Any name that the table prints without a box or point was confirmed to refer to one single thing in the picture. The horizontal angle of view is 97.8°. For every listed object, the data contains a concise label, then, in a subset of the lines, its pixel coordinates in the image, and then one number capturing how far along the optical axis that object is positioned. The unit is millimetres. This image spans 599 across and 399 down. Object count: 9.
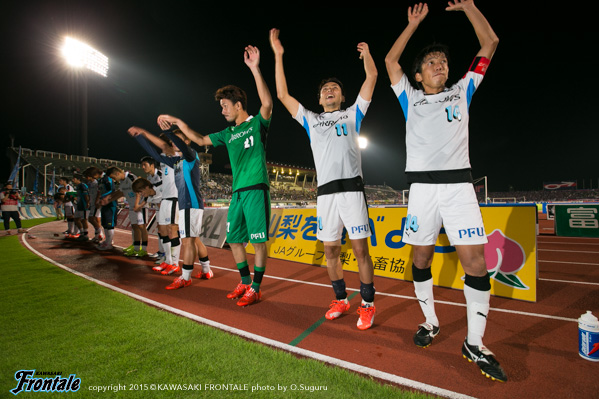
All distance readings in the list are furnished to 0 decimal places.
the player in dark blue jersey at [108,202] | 7234
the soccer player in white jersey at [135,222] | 7106
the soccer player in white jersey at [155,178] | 6637
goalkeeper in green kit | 3473
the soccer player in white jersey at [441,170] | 2086
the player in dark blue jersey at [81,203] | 9812
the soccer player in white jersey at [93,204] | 9133
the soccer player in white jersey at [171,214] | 5398
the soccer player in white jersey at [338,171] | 2766
